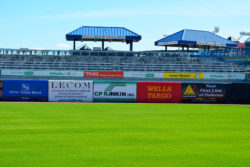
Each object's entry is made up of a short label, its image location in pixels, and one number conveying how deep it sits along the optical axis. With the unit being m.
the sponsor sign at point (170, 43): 62.80
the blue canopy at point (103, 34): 56.31
